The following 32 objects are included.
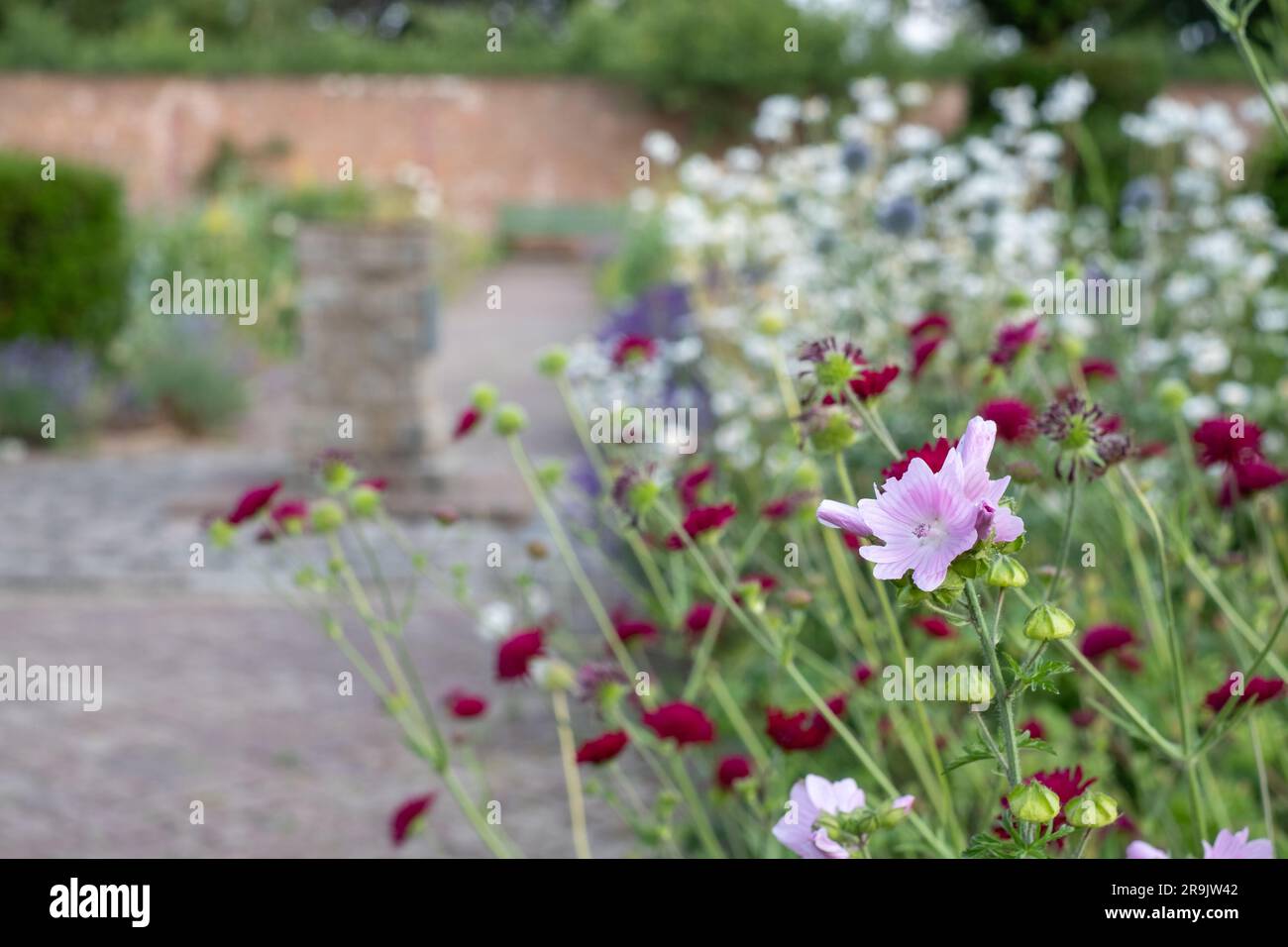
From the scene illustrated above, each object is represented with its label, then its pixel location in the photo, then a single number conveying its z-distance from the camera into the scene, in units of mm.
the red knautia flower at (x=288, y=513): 2393
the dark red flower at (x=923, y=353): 2096
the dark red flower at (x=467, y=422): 2445
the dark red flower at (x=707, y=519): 1765
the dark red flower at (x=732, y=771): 1983
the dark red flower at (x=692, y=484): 2338
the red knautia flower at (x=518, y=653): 2111
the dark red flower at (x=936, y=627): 2100
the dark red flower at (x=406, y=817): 2096
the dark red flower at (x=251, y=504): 2150
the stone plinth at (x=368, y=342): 7246
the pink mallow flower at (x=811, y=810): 1167
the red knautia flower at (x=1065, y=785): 1195
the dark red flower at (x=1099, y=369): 2342
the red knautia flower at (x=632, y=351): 2703
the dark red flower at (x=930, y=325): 2346
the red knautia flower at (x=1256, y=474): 1834
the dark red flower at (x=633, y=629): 2410
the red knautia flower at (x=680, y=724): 1911
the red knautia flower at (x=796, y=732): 1784
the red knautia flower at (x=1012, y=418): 1673
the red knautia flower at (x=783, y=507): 2334
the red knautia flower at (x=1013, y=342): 2027
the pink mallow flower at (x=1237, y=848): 1093
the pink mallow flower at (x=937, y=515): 965
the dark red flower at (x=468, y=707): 2434
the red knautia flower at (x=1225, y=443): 1710
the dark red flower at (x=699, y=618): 2412
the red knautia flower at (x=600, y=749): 1878
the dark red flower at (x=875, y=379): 1447
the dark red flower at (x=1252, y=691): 1532
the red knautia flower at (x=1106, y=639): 1833
